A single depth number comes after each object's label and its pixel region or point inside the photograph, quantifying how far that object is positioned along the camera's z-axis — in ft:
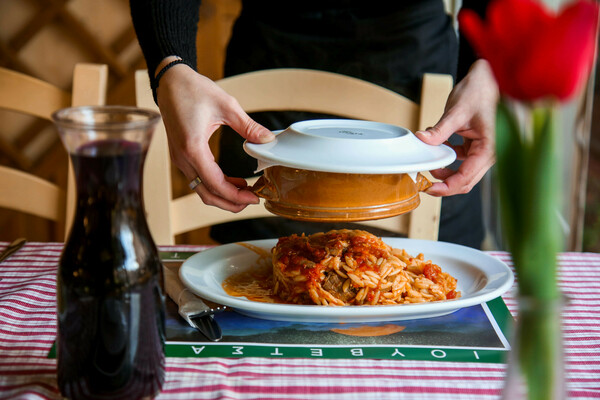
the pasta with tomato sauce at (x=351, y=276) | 2.22
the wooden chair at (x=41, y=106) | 3.56
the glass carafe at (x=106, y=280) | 1.47
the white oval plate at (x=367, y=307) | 2.03
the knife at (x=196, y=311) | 2.01
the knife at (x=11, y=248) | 2.74
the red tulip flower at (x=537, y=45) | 0.82
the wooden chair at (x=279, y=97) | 3.53
